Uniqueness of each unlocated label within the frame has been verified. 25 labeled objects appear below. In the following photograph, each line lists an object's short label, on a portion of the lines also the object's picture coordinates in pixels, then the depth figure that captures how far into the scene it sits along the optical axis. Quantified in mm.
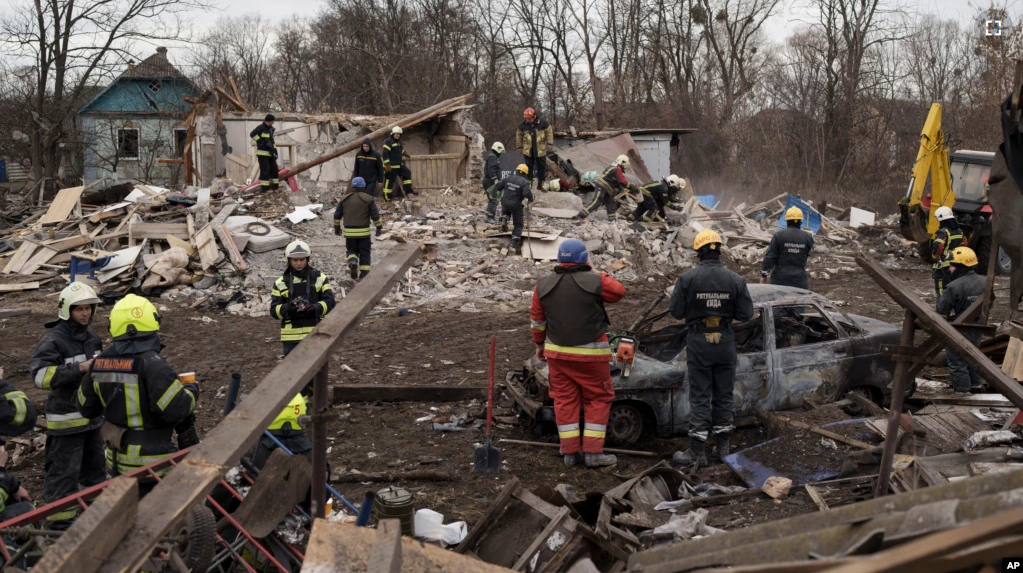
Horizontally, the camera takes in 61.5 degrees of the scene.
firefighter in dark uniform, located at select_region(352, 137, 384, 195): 16969
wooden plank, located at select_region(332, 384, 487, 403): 9086
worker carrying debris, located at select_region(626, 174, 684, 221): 18672
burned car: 7652
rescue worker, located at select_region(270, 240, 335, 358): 7793
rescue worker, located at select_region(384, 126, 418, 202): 17984
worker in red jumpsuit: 7121
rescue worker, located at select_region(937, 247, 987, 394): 8930
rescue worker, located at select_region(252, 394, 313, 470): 5238
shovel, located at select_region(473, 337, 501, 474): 7117
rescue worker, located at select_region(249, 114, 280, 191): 17328
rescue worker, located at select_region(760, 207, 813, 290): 10719
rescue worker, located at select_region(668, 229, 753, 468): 7195
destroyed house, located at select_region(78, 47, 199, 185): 35938
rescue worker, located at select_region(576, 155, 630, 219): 19222
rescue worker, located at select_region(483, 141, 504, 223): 17859
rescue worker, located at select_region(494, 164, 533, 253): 16172
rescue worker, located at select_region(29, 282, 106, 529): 5516
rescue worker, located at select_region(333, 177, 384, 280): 13414
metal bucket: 5012
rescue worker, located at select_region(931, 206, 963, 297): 9828
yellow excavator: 14578
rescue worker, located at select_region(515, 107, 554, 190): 19156
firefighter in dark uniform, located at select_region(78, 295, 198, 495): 4863
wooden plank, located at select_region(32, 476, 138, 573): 1941
